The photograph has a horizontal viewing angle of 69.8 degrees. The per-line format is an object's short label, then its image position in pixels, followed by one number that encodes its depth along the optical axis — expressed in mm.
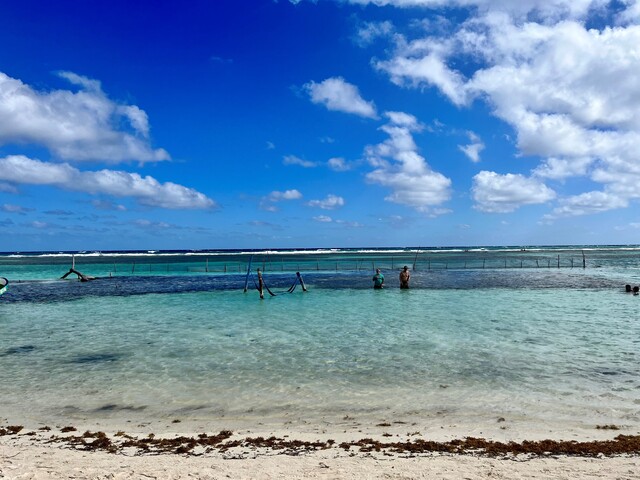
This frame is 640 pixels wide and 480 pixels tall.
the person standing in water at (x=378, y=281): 32250
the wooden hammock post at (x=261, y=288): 27984
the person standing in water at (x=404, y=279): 32531
